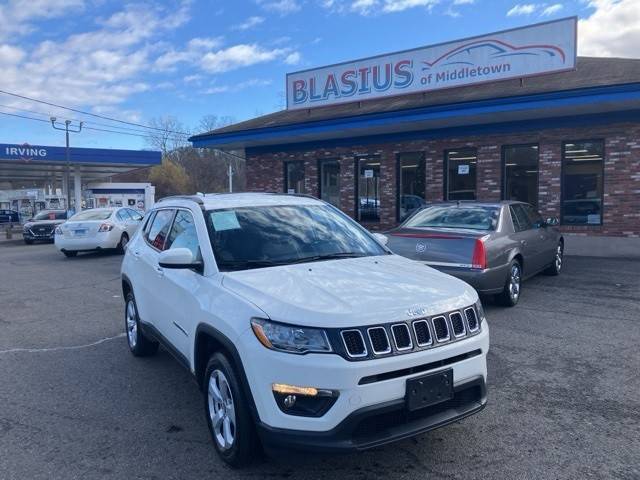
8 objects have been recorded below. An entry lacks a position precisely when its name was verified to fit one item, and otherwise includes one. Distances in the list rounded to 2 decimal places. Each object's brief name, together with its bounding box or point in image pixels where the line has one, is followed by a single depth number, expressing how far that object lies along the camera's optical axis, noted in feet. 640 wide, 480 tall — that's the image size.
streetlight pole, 103.65
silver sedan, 23.03
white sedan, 50.16
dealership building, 42.63
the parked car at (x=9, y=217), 125.35
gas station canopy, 102.89
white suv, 9.40
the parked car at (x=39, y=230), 70.90
